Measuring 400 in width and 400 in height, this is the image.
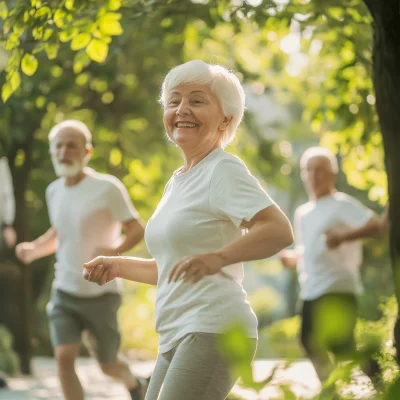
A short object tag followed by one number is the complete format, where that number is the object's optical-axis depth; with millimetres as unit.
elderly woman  3049
